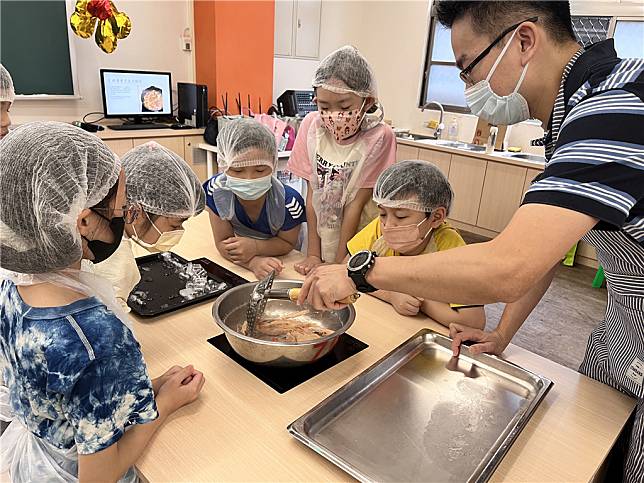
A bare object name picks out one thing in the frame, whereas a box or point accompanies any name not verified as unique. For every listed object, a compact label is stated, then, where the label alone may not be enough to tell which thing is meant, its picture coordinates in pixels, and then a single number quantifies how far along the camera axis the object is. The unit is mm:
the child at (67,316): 714
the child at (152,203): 1097
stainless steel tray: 804
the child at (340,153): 1674
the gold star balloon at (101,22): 3248
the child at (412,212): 1396
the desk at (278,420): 790
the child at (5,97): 1787
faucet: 5082
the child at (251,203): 1555
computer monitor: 3879
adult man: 694
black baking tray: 1259
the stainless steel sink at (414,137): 5035
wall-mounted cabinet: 5219
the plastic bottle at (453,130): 5094
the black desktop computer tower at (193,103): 4156
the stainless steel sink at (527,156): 4270
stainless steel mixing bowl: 974
